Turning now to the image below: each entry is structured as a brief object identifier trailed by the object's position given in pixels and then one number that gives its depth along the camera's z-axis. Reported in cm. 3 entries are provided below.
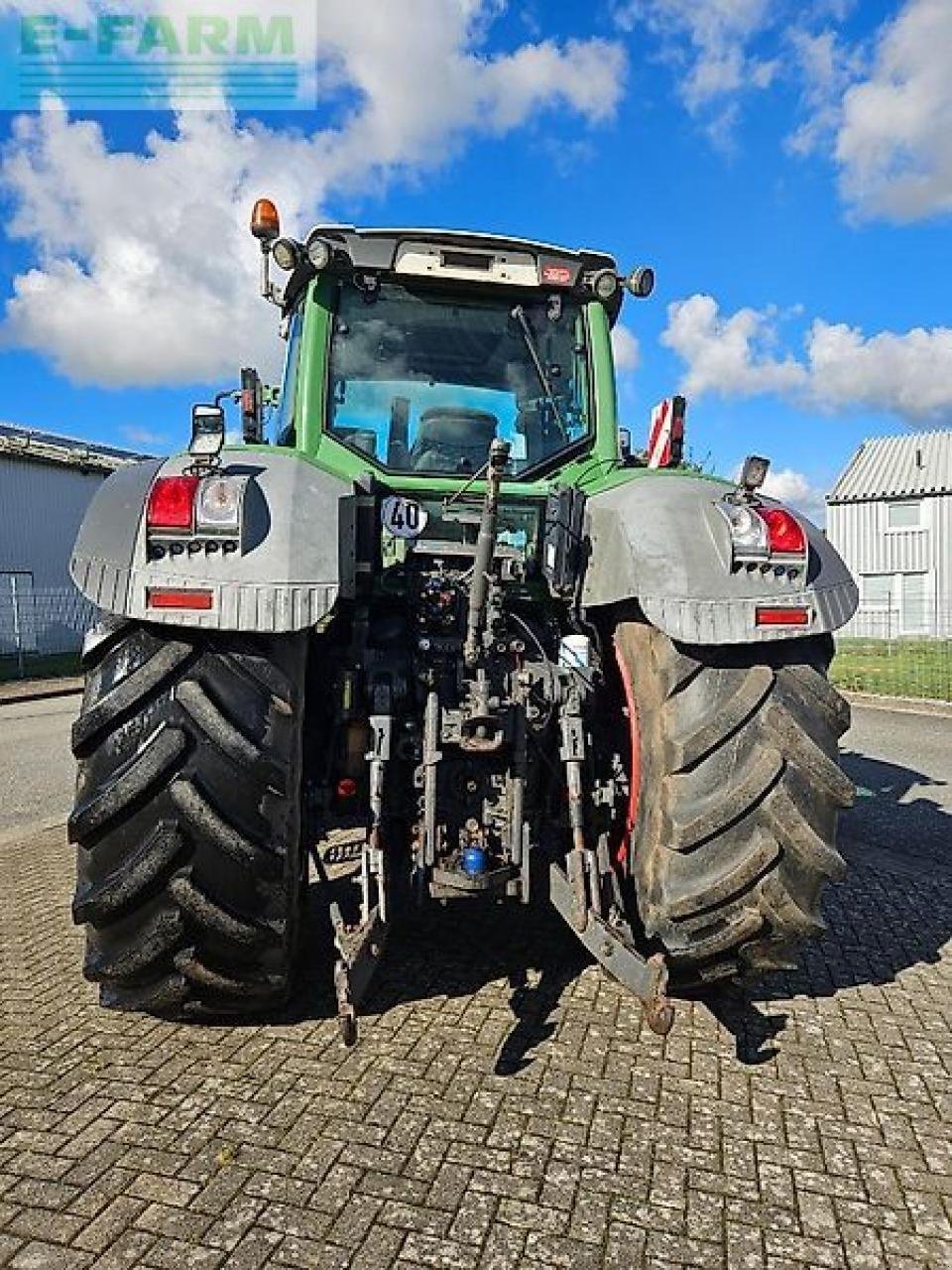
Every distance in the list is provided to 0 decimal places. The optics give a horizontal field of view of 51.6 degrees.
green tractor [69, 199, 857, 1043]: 297
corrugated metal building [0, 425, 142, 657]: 2189
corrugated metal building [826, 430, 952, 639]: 3128
